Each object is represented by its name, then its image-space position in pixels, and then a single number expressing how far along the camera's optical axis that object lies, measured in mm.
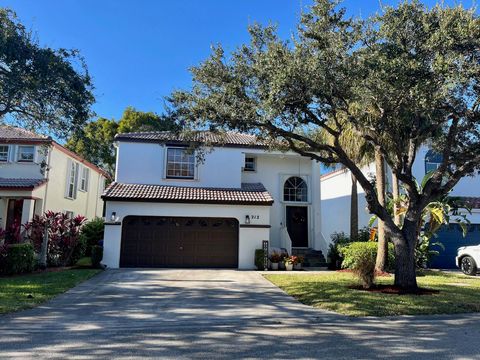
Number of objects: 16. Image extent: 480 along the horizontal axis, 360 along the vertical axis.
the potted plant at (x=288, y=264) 17922
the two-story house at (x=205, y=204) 18031
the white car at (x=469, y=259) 17359
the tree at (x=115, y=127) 32719
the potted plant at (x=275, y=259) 18031
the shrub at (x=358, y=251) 16453
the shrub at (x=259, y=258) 17844
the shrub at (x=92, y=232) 21856
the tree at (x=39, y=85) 10656
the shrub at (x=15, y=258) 14195
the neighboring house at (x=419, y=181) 21297
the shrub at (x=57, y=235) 16641
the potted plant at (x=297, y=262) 18223
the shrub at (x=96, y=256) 17203
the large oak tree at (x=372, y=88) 9234
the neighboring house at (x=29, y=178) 18594
